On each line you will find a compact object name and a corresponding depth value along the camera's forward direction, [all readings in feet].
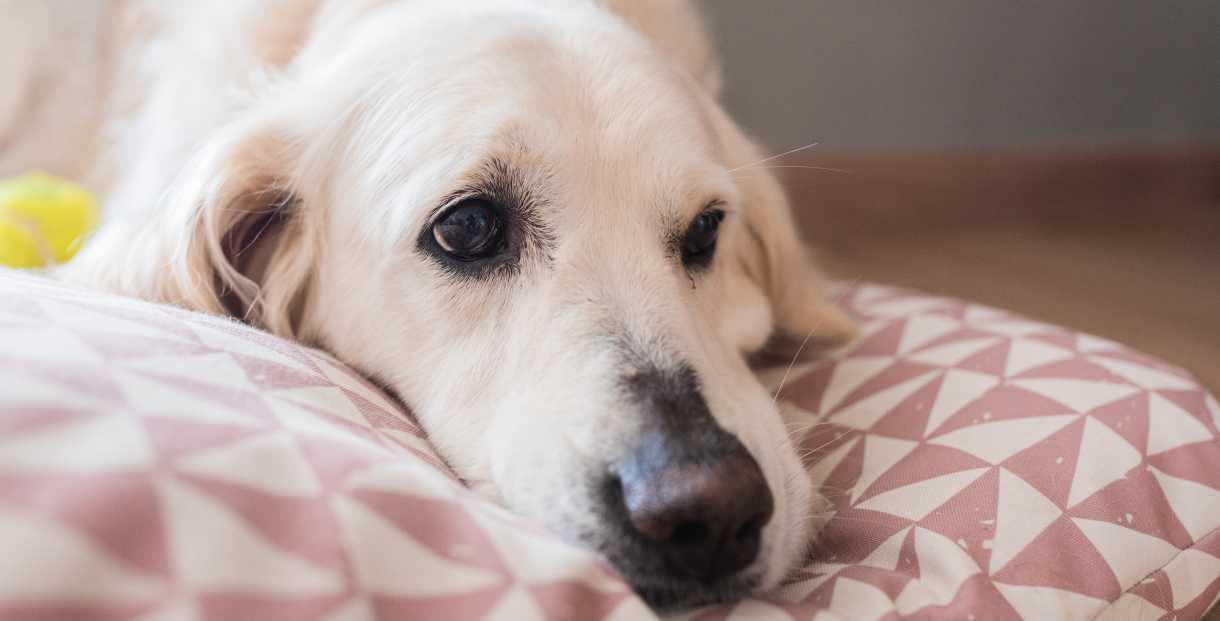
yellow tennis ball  1.89
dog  1.48
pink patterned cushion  1.25
